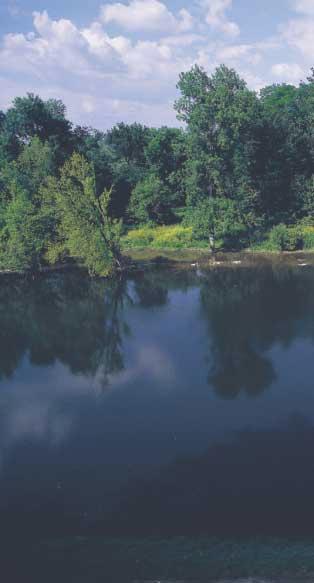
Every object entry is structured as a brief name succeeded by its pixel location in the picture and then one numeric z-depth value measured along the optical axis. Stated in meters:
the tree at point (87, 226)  53.25
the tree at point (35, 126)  75.25
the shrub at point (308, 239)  59.94
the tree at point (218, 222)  61.62
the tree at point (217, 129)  60.66
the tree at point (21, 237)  55.16
